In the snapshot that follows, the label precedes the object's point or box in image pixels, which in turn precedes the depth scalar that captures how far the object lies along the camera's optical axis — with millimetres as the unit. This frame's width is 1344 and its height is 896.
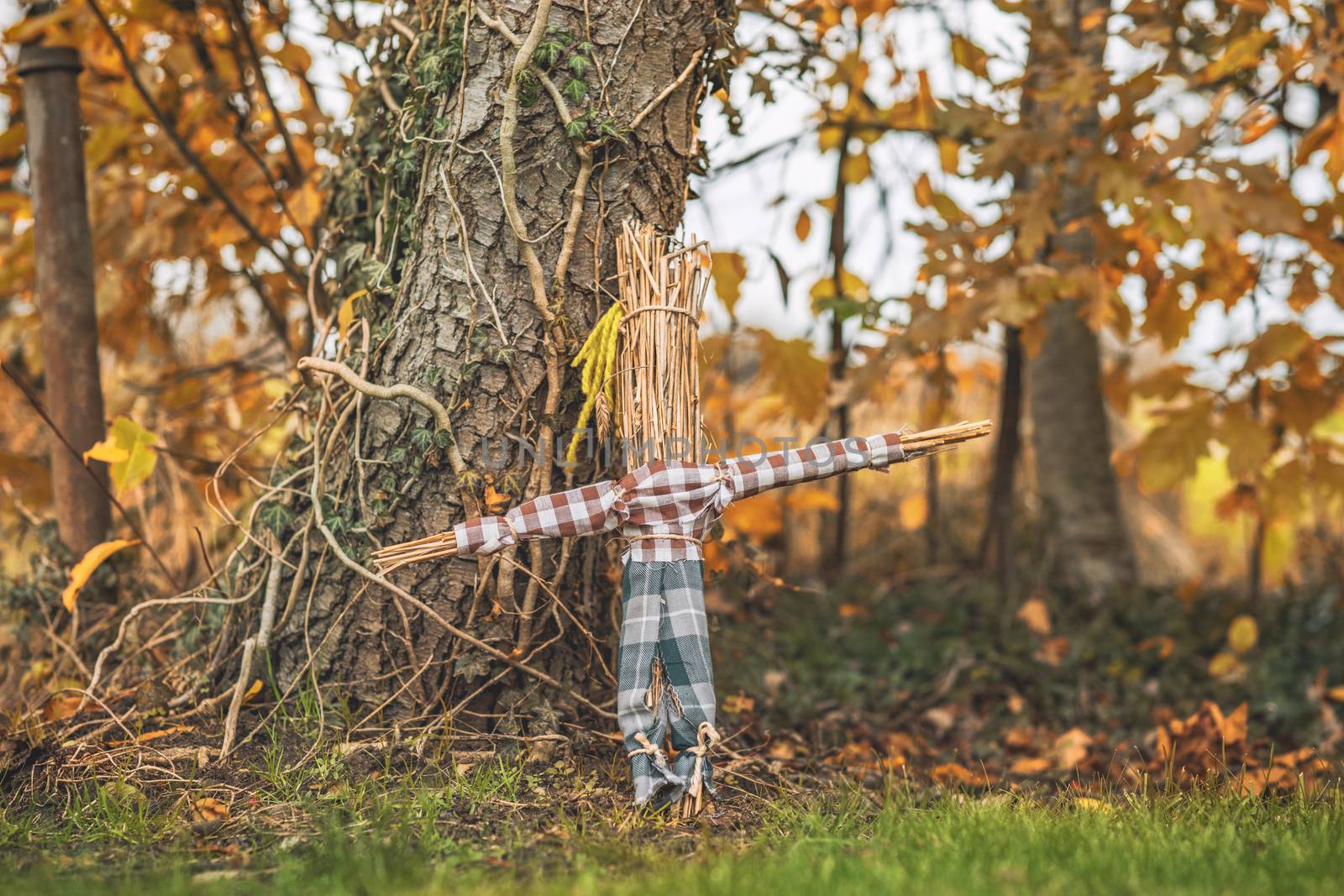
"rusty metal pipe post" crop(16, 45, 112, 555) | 3295
